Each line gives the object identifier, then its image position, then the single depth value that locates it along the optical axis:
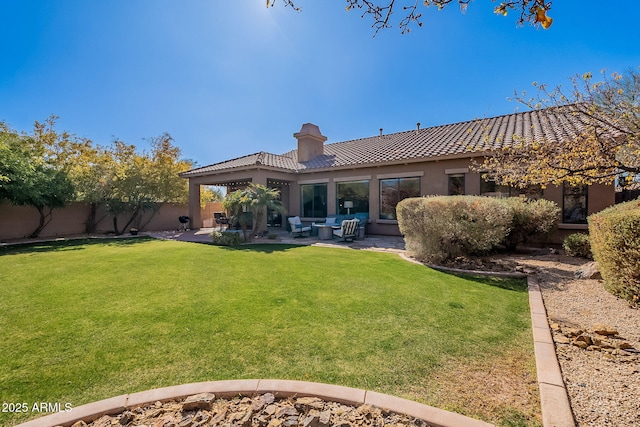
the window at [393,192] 14.44
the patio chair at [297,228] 15.31
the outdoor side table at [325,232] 14.55
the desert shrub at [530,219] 9.76
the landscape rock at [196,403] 2.47
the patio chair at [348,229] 13.27
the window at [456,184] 12.96
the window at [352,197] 16.06
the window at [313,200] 17.70
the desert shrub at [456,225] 8.04
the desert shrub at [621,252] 4.54
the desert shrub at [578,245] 8.93
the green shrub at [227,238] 13.01
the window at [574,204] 10.73
